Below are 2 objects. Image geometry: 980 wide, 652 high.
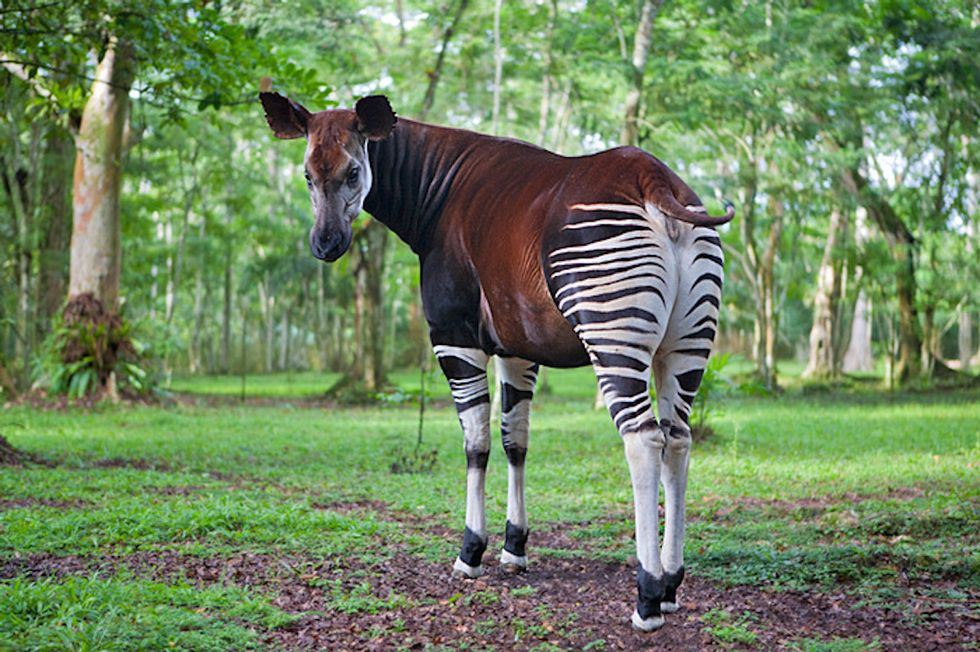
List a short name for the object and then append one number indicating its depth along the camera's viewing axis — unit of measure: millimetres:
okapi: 4023
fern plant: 14578
